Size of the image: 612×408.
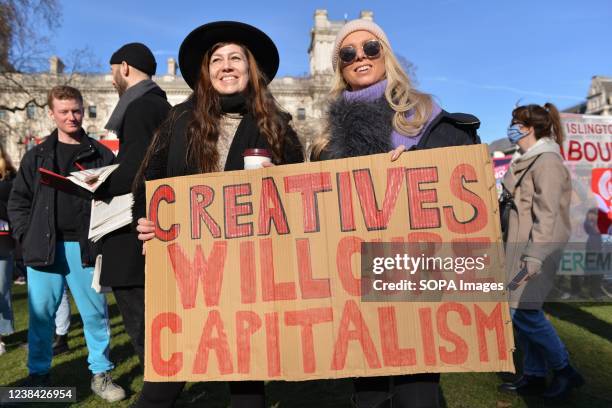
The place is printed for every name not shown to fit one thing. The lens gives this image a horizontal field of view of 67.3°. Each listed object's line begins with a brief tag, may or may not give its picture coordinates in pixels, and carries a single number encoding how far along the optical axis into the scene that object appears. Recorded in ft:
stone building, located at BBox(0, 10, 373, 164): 179.52
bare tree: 45.72
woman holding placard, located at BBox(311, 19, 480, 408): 6.16
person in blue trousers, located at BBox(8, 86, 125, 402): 11.56
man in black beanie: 7.84
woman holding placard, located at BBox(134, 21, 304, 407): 7.03
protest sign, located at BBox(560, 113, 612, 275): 23.39
